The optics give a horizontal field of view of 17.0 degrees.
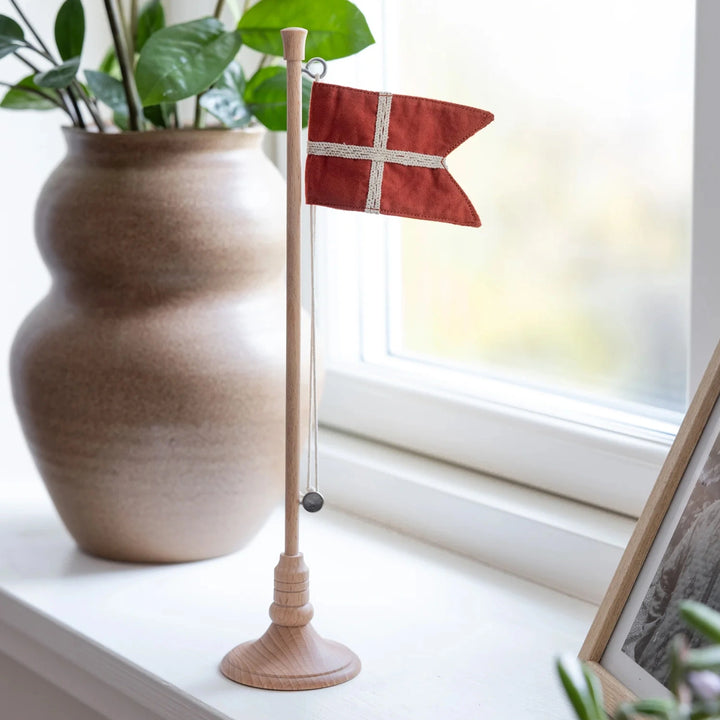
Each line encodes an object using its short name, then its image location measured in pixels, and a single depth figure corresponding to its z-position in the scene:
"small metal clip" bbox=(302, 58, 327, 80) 1.37
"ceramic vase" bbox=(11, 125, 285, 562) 1.51
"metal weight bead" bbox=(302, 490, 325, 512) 1.38
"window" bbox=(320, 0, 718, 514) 1.52
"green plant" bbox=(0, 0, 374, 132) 1.47
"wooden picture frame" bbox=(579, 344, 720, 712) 1.29
